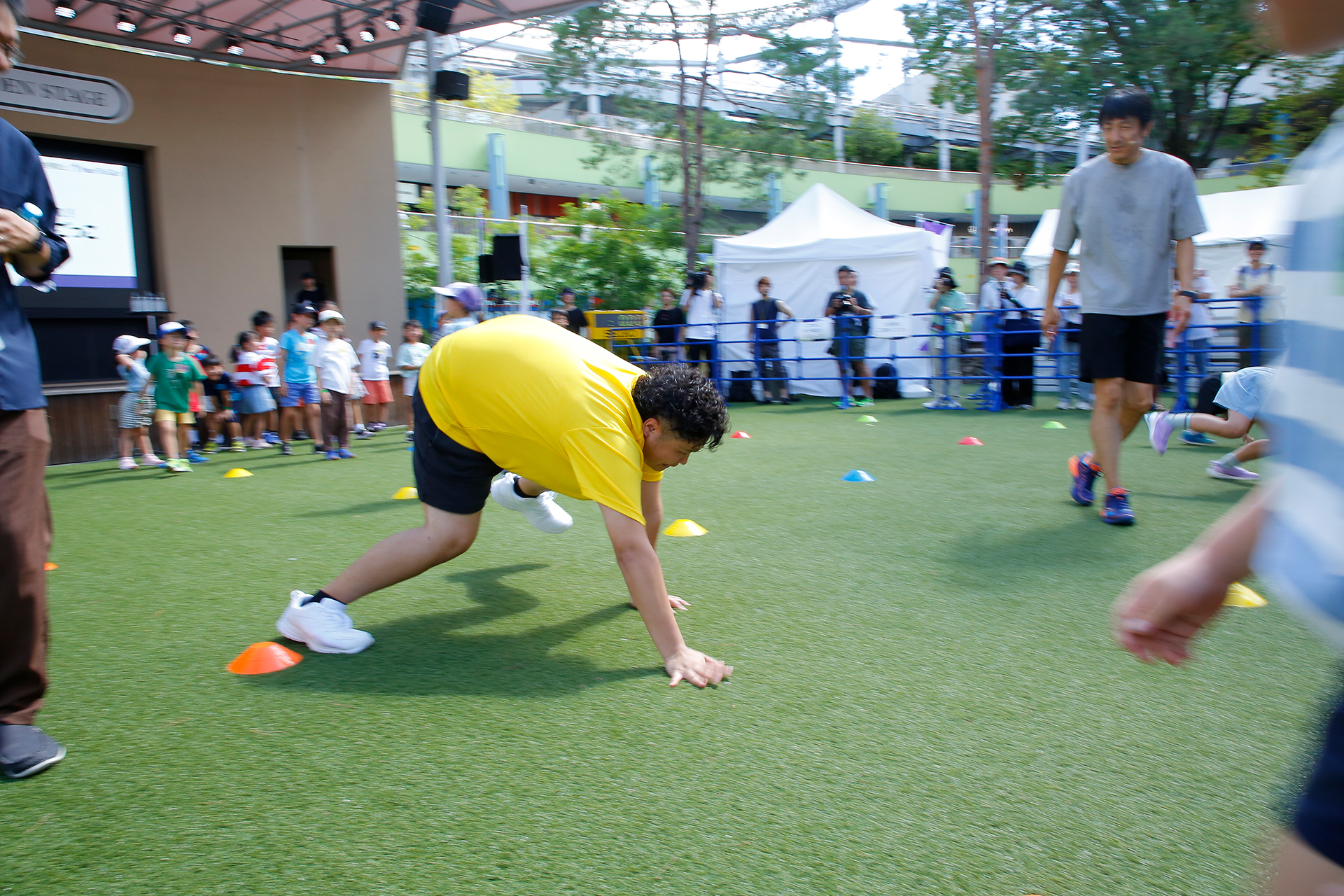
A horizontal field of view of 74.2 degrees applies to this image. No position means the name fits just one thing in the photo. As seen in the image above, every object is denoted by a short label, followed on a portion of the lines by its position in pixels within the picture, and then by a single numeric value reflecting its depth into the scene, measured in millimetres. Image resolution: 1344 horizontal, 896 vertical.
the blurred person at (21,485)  2176
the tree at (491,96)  47825
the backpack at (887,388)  13656
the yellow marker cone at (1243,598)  3381
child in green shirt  8773
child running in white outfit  5539
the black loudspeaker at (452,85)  11898
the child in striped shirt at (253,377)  10523
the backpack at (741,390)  13844
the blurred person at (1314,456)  725
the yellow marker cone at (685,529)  4801
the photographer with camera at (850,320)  12516
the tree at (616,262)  23547
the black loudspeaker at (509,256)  12383
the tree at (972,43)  16625
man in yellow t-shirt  2691
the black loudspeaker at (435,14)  10664
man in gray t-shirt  4402
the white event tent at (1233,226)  15852
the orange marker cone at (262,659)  2973
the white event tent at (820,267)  13945
